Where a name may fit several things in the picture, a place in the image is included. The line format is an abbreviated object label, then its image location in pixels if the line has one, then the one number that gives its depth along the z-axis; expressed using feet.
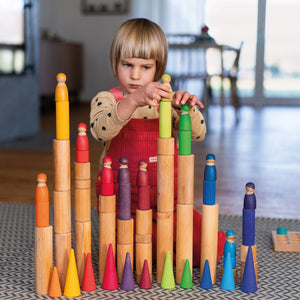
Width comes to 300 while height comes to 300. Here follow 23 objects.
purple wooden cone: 6.04
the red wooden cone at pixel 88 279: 6.01
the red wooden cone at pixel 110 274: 6.00
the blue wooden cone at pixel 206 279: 6.08
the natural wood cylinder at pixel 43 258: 5.81
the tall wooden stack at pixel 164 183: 5.94
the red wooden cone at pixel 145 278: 6.07
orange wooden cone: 5.87
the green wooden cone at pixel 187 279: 6.07
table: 19.82
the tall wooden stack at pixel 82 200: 6.02
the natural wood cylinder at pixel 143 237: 6.08
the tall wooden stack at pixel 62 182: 5.84
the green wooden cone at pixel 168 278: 6.07
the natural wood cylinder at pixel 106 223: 6.03
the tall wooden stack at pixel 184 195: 5.94
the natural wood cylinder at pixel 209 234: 6.04
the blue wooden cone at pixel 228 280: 6.09
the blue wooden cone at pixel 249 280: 6.04
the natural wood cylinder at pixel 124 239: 6.08
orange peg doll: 5.75
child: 6.74
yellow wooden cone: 5.90
